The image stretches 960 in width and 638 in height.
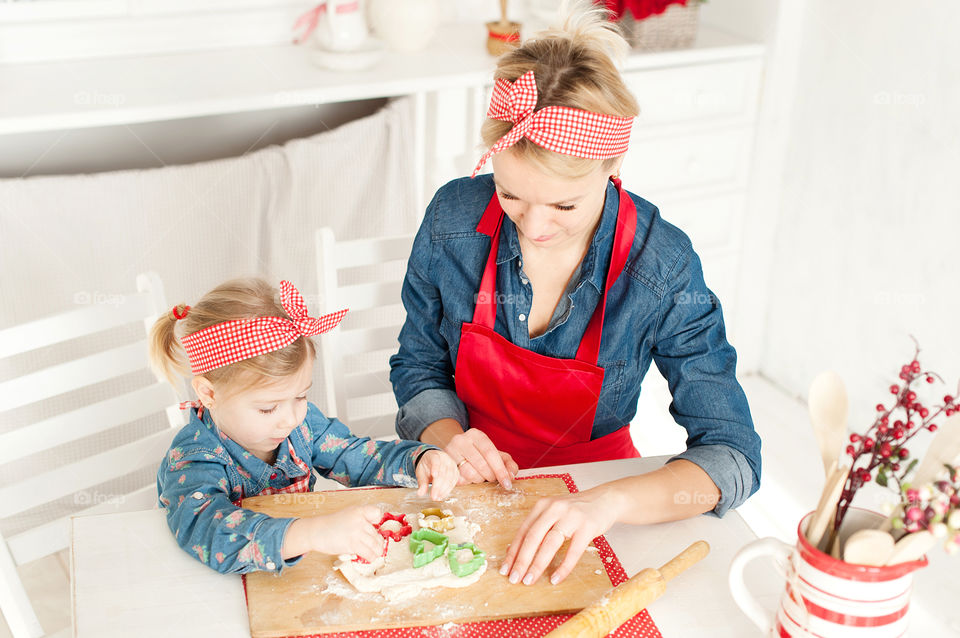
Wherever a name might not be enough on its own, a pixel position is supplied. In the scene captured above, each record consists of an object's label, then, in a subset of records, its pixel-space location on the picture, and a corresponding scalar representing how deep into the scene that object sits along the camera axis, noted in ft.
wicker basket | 8.01
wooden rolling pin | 2.96
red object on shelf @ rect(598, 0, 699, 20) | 7.89
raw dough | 3.22
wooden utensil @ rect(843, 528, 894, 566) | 2.56
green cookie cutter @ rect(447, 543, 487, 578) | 3.28
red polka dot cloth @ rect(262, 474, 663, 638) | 3.08
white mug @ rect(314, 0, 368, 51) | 7.08
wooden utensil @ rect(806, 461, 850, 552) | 2.63
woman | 3.77
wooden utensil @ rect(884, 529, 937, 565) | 2.51
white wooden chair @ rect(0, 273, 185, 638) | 4.66
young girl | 3.50
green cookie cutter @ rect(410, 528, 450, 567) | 3.33
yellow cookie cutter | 3.56
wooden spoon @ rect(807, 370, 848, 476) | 2.84
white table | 3.15
